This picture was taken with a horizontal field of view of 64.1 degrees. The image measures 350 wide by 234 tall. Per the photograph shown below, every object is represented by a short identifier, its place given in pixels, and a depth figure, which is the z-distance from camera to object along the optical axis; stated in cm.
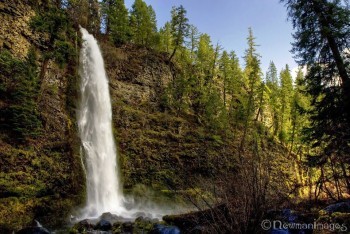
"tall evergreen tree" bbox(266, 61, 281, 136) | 4723
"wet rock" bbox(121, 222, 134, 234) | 1201
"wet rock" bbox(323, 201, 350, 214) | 649
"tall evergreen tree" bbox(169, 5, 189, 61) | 3819
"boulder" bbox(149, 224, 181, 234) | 858
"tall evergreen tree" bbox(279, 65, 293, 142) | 4681
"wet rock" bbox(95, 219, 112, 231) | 1239
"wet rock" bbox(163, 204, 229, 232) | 760
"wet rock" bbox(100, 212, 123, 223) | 1471
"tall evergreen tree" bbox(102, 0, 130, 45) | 3541
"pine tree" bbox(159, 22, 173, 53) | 4344
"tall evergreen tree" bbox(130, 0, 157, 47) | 4106
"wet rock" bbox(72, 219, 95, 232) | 1235
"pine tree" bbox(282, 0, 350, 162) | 1237
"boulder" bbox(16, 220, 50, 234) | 1076
